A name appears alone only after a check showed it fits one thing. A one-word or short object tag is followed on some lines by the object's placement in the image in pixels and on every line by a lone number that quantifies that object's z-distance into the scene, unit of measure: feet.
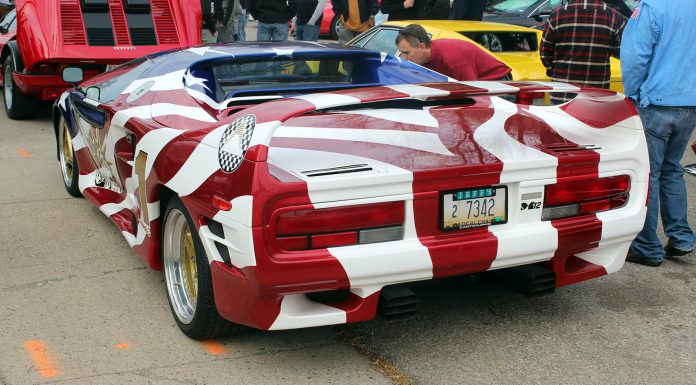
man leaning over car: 20.44
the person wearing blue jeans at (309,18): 41.39
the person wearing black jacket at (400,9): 38.81
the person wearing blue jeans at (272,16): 38.91
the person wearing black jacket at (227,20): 43.60
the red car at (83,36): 29.73
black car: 40.16
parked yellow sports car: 28.58
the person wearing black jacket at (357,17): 38.60
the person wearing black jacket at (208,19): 41.39
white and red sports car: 10.89
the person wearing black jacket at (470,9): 39.60
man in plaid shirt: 20.71
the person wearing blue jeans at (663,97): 16.26
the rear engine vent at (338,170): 10.98
